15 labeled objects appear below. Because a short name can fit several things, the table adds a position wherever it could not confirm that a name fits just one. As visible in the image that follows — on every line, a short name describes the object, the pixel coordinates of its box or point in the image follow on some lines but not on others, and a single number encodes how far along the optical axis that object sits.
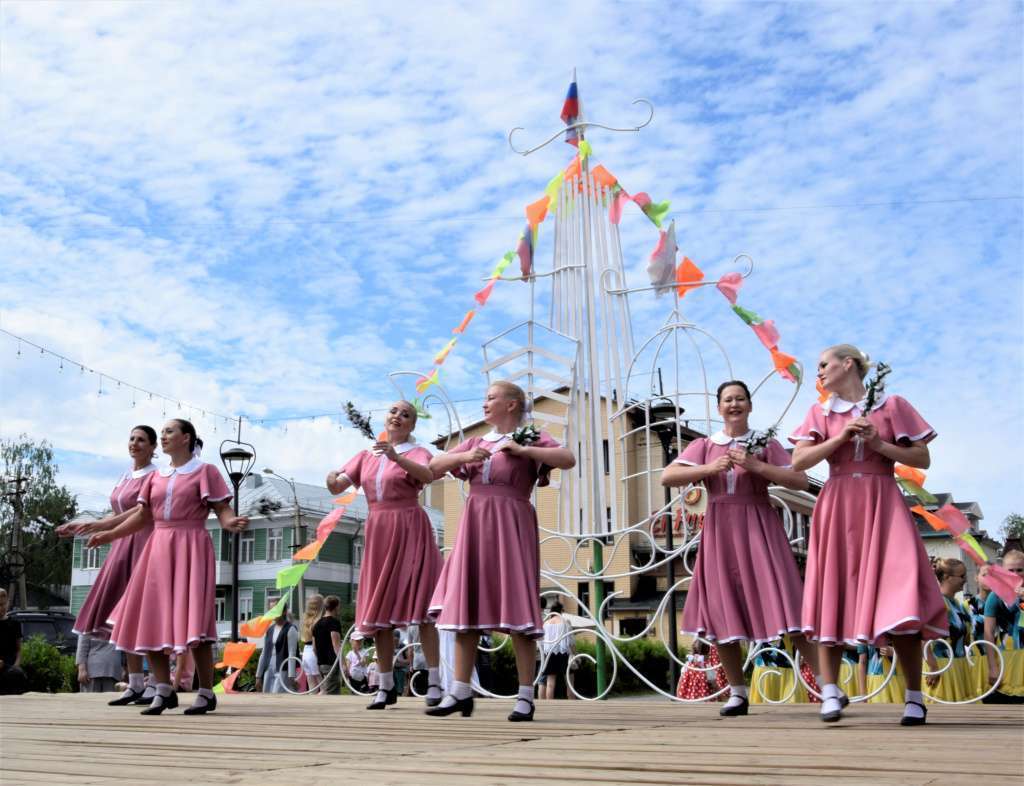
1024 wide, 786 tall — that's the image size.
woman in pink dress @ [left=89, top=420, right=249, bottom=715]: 5.59
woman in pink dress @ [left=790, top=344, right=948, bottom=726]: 4.27
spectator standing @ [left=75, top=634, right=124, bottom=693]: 9.07
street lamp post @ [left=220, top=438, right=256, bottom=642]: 12.90
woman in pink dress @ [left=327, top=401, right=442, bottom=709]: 5.90
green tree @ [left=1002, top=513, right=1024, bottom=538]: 58.31
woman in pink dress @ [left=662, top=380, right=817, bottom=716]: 5.12
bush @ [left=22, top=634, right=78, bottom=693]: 14.20
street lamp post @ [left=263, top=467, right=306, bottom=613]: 32.93
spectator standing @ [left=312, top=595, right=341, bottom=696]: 10.02
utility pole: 39.00
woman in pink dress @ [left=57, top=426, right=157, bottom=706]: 6.49
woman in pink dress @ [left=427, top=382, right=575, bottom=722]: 5.00
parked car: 20.84
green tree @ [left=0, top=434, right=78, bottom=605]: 40.43
